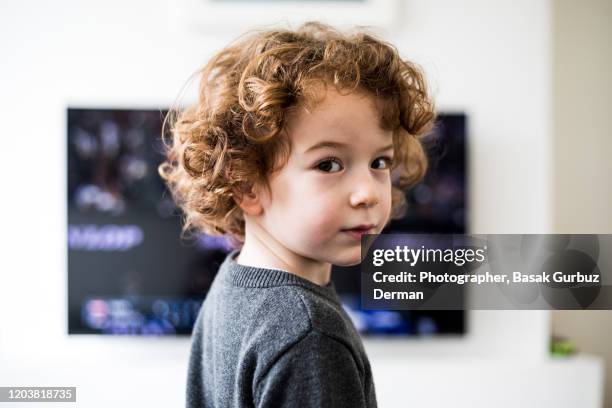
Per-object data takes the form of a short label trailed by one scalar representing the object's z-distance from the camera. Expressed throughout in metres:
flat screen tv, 1.46
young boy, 0.37
